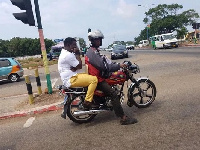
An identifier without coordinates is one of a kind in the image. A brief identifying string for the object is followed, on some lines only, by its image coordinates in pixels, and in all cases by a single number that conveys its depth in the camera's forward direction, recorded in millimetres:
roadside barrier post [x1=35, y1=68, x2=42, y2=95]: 8336
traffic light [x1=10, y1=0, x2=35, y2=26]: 6949
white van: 34688
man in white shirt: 4781
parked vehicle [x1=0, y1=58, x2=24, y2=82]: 14365
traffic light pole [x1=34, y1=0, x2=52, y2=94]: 7656
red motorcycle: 4941
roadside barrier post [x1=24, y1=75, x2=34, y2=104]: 7375
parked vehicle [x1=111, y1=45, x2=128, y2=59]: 25141
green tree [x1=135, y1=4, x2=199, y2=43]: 71012
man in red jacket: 4738
